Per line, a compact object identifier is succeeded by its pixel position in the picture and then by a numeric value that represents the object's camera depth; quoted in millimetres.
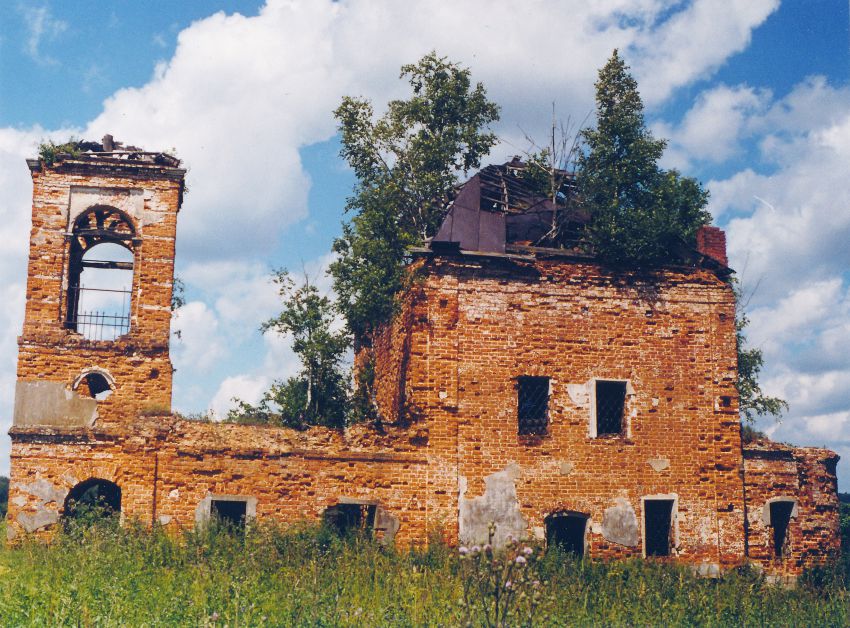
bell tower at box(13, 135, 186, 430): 14336
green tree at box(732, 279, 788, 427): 21750
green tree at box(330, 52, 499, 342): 17188
